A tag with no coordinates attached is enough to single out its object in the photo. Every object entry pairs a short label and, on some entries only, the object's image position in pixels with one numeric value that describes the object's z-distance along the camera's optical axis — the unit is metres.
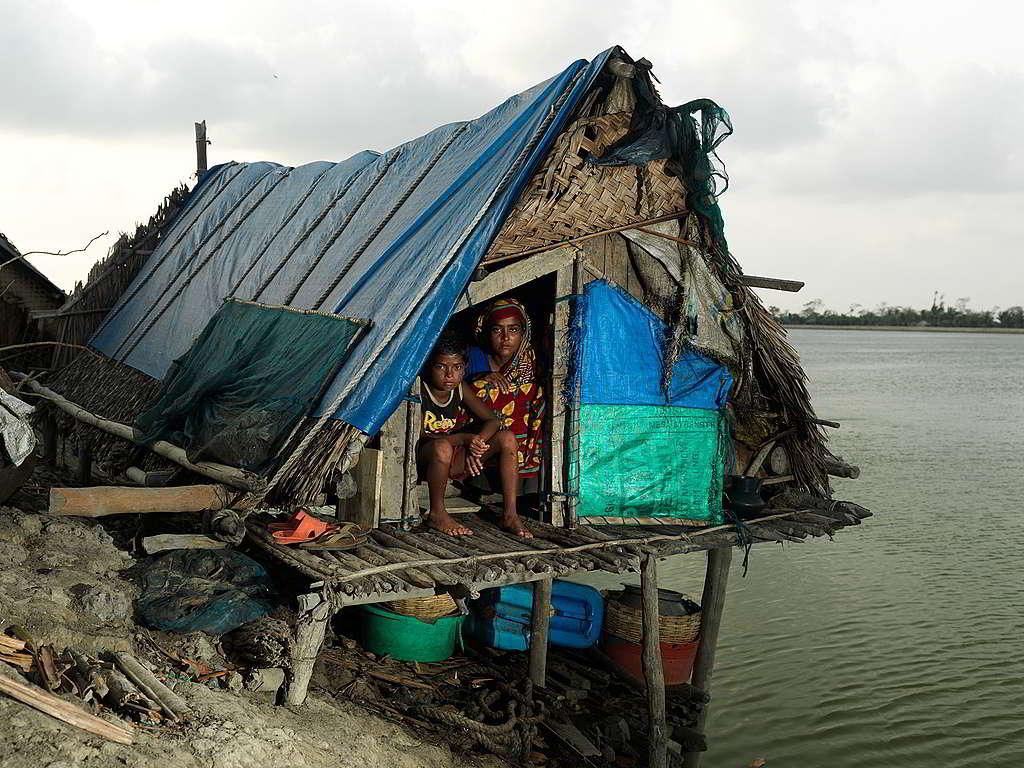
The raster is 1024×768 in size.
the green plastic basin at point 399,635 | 5.93
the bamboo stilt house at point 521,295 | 5.27
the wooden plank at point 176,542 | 4.88
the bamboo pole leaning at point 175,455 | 4.99
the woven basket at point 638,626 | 7.07
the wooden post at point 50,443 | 8.61
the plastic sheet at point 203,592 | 4.61
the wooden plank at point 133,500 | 4.69
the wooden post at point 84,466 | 7.40
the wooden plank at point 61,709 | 3.41
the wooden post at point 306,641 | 4.39
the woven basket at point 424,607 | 5.89
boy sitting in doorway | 5.60
